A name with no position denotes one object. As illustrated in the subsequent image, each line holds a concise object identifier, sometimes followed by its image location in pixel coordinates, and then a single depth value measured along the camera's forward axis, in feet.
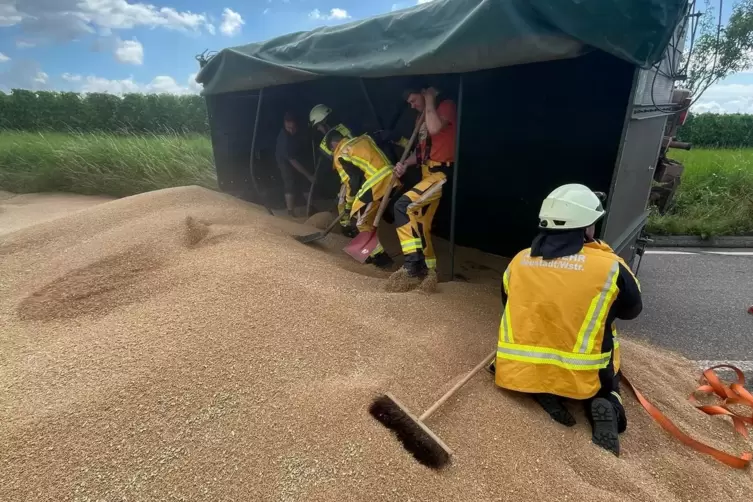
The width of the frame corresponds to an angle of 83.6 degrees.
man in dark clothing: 18.56
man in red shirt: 11.40
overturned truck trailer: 7.00
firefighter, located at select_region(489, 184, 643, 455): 6.17
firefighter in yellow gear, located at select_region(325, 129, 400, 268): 12.94
